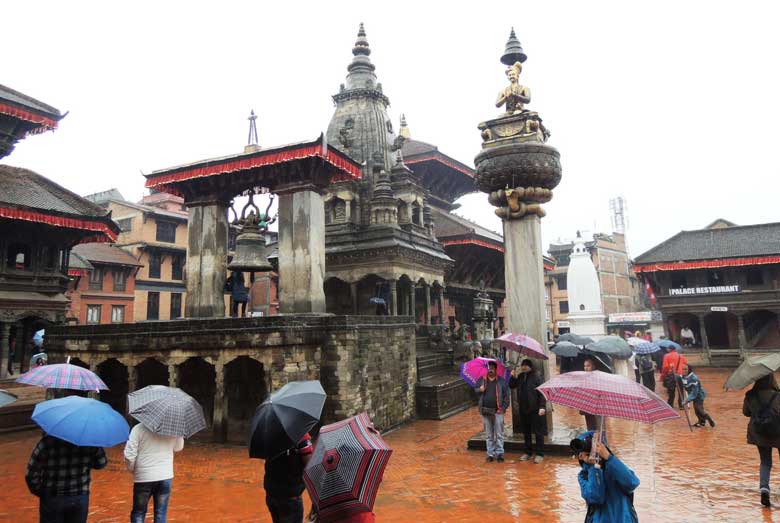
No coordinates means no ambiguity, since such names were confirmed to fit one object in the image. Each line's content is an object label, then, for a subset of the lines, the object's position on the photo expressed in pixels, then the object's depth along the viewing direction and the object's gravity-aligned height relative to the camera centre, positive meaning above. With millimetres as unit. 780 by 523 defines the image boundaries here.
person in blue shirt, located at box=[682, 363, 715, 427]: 12352 -1763
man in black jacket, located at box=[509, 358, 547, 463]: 9375 -1416
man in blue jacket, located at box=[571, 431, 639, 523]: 4070 -1304
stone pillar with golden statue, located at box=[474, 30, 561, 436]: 10844 +2969
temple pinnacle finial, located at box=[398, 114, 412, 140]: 31500 +12479
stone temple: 12898 +387
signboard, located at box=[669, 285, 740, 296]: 30516 +1904
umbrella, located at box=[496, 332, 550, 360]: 9365 -319
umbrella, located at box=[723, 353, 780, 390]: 6375 -646
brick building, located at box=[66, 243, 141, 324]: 32781 +3607
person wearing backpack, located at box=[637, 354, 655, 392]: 15625 -1408
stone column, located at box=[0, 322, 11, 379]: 18900 +68
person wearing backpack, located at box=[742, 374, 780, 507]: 6531 -1288
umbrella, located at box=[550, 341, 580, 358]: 13516 -631
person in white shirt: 5531 -1337
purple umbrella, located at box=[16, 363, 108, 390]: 7000 -492
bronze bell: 13859 +2268
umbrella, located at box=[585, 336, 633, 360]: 13062 -595
